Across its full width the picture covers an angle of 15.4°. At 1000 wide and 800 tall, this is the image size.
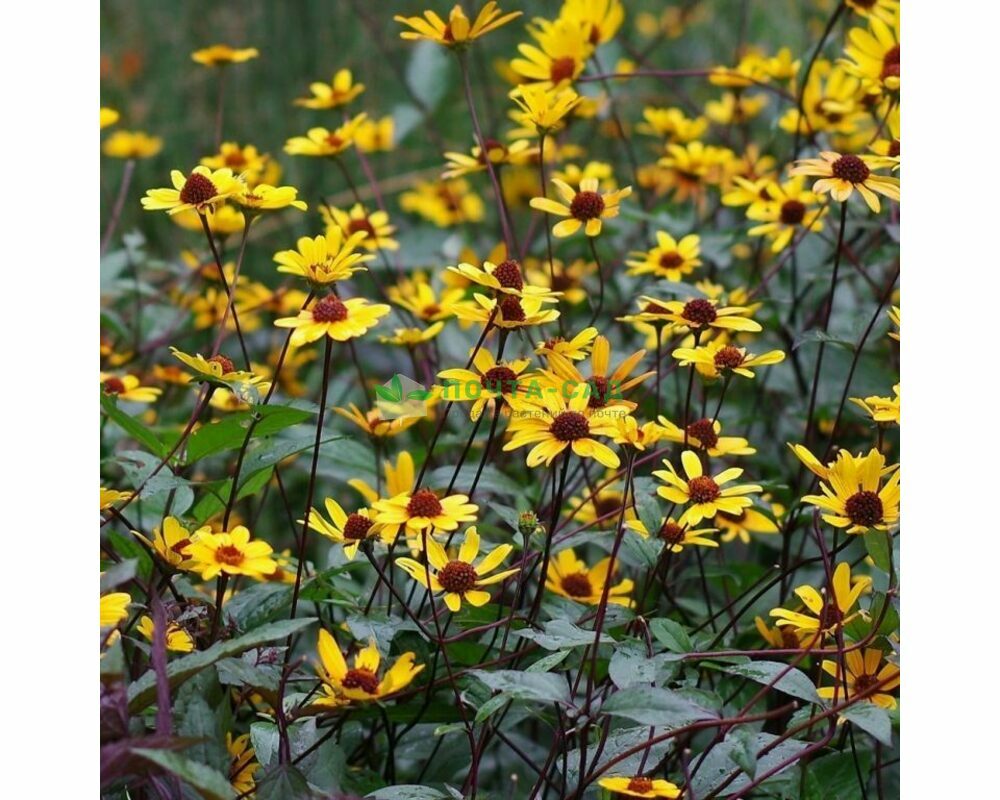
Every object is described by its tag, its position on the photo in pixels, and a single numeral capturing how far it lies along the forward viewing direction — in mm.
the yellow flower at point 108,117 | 2212
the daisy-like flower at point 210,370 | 1848
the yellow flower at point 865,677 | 1853
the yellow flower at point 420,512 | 1840
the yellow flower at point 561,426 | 1856
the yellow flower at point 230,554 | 1827
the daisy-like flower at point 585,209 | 2007
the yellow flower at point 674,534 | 1909
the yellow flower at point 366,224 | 2203
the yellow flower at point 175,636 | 1866
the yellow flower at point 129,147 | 2492
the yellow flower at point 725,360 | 1929
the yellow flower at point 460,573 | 1881
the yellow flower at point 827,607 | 1871
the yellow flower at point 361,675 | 1822
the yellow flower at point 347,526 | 1880
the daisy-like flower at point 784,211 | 2169
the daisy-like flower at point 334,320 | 1851
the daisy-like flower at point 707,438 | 1944
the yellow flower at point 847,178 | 1954
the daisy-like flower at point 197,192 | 1905
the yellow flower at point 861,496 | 1869
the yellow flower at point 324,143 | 2186
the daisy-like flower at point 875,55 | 2123
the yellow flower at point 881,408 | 1889
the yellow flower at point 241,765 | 1875
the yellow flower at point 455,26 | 2029
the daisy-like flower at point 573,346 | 1907
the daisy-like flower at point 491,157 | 2128
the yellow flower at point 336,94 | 2259
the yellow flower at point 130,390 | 2120
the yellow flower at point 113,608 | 1792
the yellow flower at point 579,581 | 1998
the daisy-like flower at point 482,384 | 1886
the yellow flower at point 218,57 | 2305
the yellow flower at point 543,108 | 2006
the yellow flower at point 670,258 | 2154
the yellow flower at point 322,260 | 1887
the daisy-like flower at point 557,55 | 2206
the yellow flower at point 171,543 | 1879
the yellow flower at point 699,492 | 1892
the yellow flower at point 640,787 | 1791
